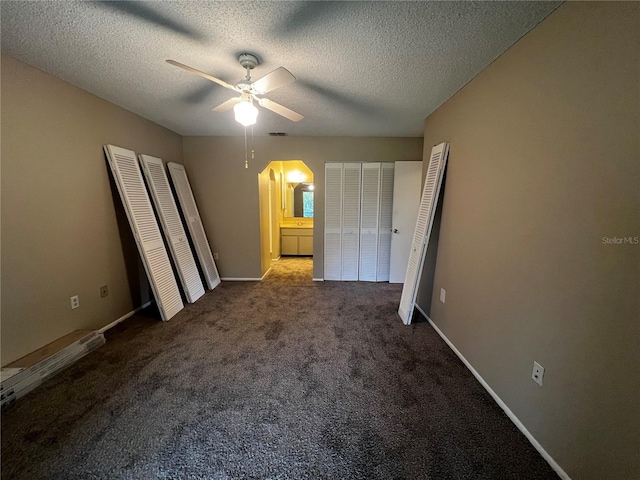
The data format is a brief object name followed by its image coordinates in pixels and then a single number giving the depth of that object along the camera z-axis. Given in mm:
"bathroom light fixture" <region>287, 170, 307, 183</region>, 6385
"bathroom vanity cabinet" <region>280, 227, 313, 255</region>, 6230
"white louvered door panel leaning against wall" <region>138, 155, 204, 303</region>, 3205
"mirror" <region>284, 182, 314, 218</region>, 6673
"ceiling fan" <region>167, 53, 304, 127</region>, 1642
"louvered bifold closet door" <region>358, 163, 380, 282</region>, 4199
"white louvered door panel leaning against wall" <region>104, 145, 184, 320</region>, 2752
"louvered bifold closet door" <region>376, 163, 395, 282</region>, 4188
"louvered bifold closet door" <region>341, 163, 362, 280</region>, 4207
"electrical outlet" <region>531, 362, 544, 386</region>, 1425
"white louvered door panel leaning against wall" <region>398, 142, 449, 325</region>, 2596
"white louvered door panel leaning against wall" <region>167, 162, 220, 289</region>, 3787
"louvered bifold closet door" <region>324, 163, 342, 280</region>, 4211
